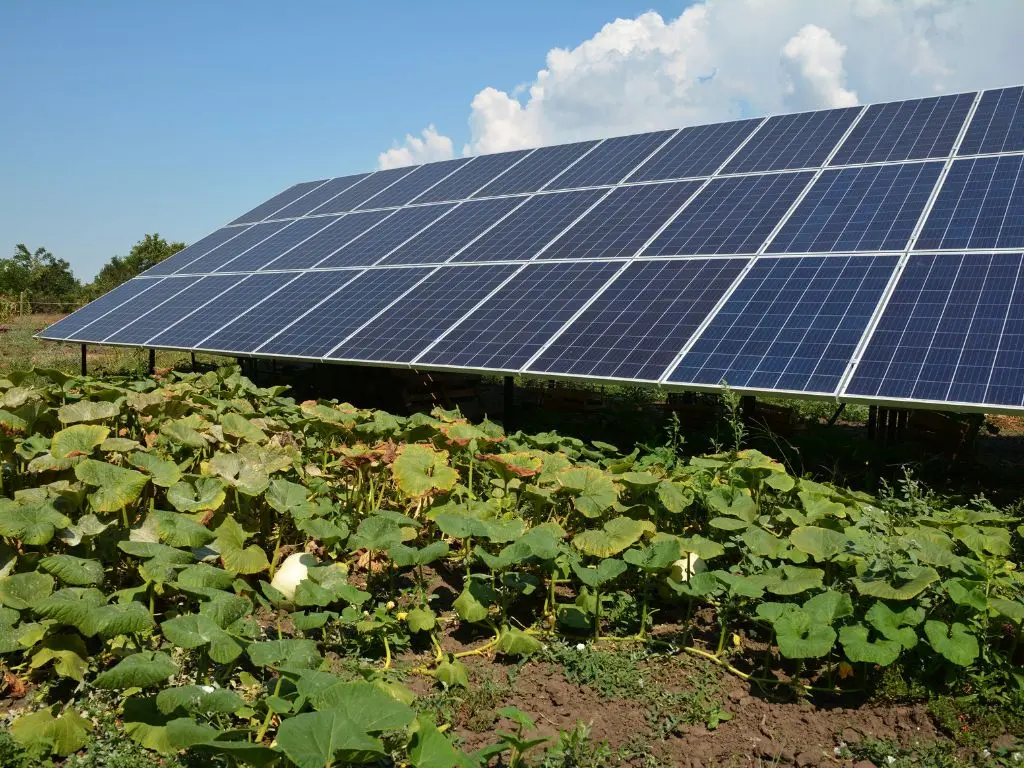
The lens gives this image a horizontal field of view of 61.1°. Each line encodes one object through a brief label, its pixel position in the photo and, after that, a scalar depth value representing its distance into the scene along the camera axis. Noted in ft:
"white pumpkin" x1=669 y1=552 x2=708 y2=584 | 18.76
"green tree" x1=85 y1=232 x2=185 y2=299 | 154.30
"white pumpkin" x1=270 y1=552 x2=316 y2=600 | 18.70
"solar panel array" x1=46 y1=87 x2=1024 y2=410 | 27.32
